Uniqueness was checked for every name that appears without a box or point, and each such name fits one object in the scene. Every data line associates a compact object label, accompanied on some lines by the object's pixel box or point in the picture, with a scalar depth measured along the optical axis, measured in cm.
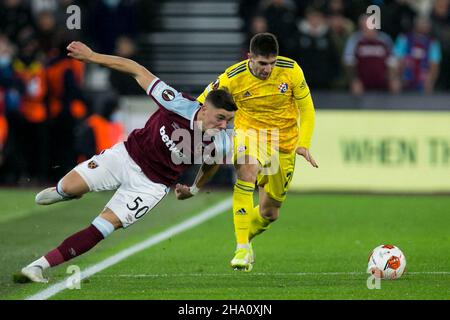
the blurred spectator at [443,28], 2136
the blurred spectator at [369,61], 2017
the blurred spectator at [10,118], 2073
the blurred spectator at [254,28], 2028
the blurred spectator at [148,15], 2353
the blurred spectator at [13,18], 2284
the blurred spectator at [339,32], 2095
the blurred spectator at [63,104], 2041
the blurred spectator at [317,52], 2075
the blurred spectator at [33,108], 2050
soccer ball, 1000
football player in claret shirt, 954
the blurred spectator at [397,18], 2117
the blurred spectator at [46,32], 2075
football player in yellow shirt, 1060
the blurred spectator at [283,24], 2061
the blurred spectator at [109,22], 2255
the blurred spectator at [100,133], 1992
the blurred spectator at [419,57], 2070
